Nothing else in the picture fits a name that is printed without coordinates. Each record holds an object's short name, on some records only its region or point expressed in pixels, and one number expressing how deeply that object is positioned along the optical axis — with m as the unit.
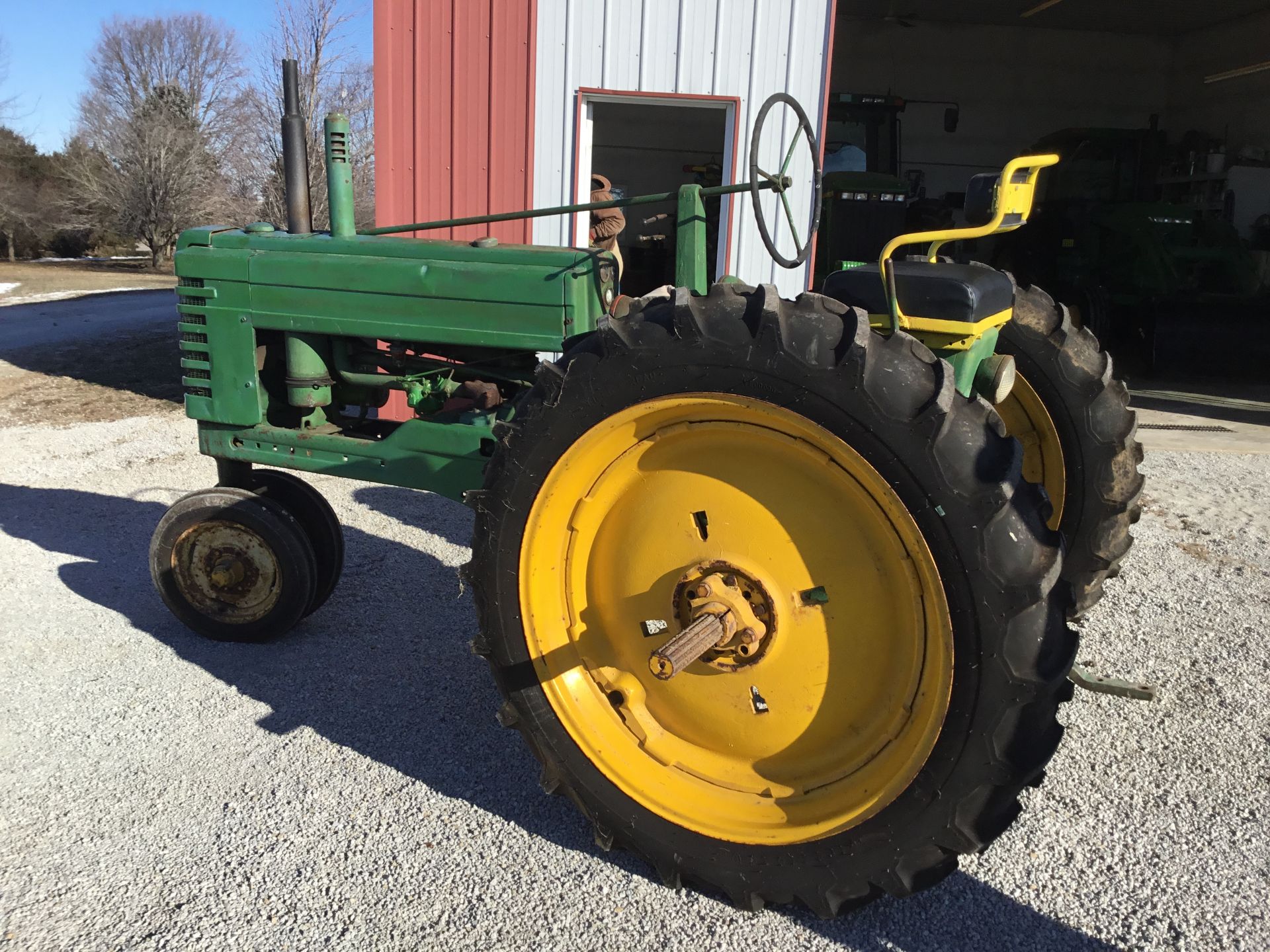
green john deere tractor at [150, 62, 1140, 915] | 1.79
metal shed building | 6.54
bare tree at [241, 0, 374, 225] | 21.95
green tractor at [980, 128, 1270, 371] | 10.10
